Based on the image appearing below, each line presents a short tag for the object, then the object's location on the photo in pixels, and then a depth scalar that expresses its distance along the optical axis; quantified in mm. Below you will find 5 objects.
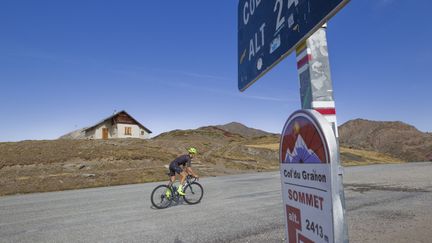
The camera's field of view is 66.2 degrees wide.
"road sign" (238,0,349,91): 1355
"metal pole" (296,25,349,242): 1461
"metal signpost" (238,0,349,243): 1170
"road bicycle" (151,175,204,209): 11477
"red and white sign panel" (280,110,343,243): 1160
